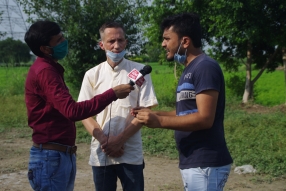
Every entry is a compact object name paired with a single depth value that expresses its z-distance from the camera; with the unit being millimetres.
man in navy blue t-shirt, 2674
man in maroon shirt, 2947
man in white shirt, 3570
